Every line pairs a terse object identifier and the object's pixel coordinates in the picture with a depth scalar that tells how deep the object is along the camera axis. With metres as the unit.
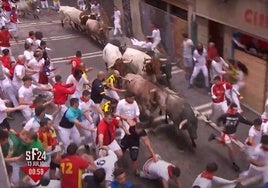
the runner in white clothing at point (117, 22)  20.31
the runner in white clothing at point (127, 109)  9.84
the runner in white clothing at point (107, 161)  7.93
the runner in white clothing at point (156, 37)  16.50
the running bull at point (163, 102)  10.38
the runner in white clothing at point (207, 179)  7.69
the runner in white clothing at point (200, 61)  13.48
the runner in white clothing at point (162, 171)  8.22
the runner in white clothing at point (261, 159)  8.14
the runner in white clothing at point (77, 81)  11.17
